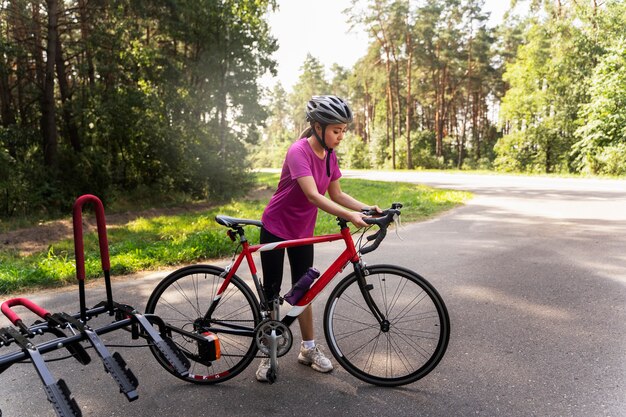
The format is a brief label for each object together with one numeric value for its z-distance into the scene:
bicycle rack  2.06
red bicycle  3.18
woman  3.06
